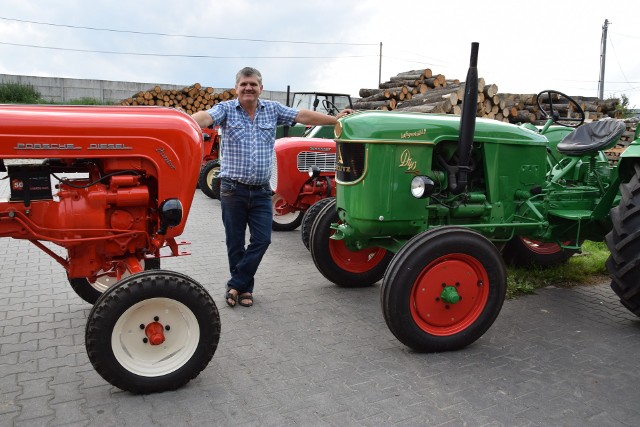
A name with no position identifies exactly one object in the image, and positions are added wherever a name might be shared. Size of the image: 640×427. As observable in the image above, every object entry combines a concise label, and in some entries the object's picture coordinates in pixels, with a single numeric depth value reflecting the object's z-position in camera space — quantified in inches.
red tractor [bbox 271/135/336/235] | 270.4
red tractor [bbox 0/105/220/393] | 113.4
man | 165.0
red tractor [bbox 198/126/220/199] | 391.9
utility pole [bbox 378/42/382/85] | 1635.3
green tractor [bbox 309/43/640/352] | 136.7
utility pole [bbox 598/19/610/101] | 989.0
